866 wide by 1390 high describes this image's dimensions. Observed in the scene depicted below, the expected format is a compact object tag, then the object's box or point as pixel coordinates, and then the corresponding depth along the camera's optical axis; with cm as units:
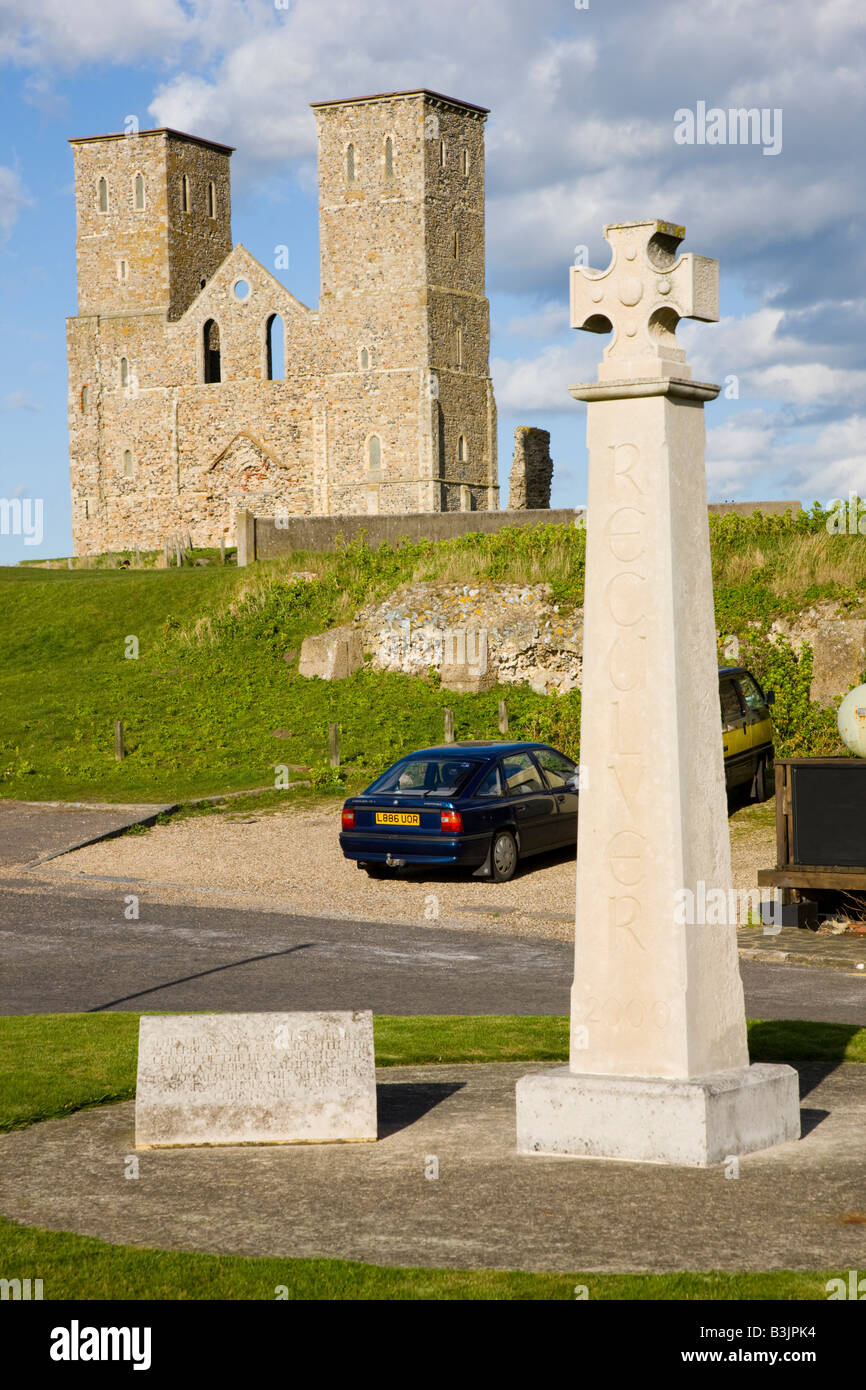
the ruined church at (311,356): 6650
